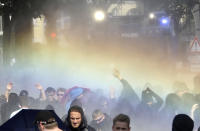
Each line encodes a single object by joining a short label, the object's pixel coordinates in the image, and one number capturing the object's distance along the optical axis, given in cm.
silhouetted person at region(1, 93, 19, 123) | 1499
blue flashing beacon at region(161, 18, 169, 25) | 2723
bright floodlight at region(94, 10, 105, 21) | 3237
